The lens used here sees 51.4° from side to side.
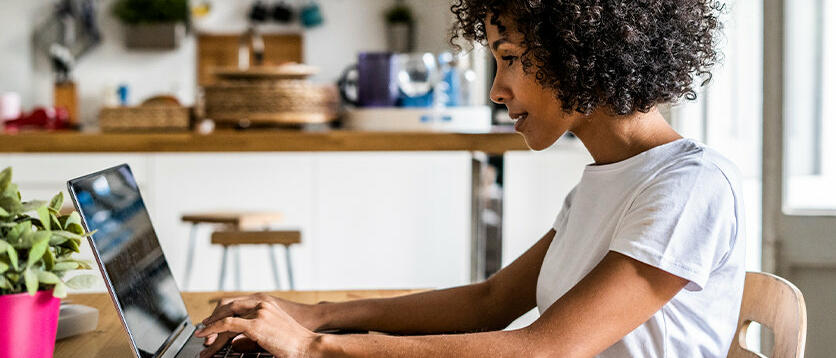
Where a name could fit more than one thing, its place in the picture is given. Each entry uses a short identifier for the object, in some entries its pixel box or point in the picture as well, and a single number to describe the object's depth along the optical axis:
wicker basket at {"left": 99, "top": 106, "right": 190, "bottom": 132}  2.69
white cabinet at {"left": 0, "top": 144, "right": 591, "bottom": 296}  2.80
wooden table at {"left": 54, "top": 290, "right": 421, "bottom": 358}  1.03
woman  0.87
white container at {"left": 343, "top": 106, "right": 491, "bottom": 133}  2.72
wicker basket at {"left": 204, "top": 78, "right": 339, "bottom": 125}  2.63
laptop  0.87
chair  0.98
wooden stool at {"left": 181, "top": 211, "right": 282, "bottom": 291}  2.75
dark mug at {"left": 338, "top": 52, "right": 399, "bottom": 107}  2.80
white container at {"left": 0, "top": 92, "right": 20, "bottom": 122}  4.11
